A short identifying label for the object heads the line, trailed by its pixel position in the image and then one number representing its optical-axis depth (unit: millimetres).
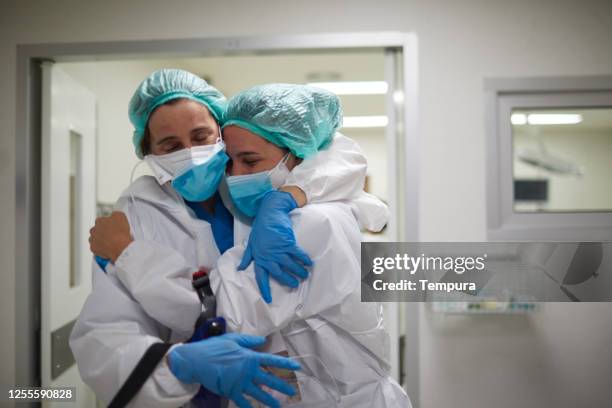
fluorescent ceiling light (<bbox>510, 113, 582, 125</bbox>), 1215
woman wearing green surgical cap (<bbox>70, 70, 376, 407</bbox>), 740
